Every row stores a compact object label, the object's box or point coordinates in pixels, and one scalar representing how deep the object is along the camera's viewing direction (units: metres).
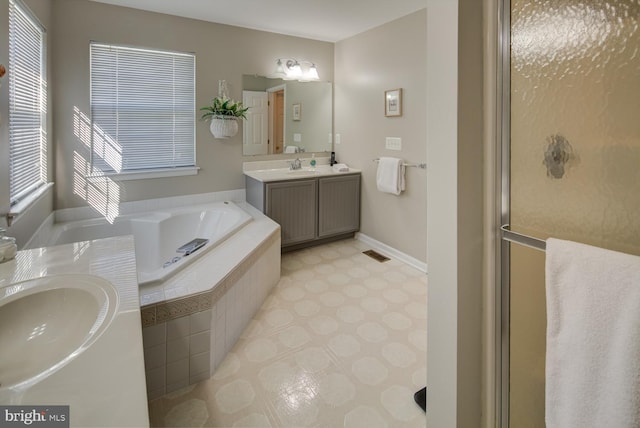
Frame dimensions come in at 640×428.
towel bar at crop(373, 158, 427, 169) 3.33
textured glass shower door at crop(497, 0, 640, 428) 0.85
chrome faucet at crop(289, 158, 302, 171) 4.23
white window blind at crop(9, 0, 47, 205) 2.03
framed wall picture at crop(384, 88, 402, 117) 3.50
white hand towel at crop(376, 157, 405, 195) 3.52
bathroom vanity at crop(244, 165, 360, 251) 3.62
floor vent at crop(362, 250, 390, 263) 3.73
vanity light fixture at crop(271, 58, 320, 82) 4.03
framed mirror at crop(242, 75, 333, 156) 3.95
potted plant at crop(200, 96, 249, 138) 3.58
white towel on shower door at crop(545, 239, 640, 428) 0.75
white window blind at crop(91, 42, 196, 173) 3.15
